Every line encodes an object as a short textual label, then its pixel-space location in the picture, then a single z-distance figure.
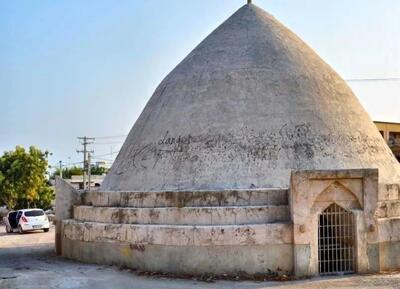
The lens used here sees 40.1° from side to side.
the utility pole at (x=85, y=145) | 54.80
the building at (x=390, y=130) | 50.28
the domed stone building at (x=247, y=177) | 13.48
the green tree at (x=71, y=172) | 88.81
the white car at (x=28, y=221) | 31.09
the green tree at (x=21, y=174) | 44.62
